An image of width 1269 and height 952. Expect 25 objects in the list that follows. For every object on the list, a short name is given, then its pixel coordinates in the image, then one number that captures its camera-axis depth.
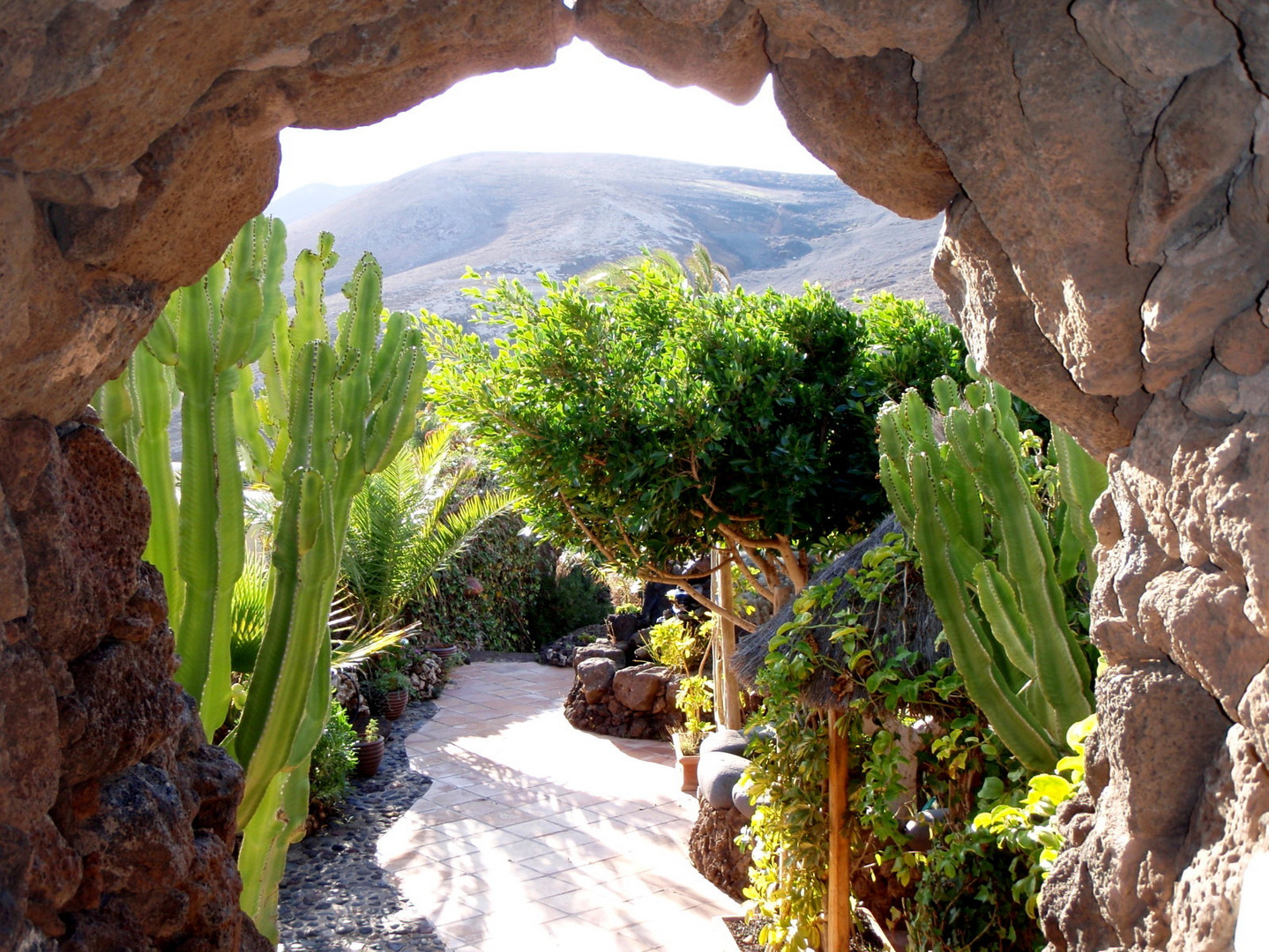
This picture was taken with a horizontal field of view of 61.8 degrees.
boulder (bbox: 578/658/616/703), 10.51
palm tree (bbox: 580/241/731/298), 8.56
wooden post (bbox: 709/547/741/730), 7.92
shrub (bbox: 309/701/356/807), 7.58
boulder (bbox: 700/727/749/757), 6.86
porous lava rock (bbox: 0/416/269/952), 1.80
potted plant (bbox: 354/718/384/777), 8.84
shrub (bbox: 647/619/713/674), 10.03
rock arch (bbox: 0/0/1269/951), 1.64
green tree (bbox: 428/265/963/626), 6.38
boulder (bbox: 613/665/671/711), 10.23
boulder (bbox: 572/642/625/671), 11.35
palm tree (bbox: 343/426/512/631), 11.11
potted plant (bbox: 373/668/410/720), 10.76
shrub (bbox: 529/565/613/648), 15.91
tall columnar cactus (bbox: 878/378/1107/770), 3.23
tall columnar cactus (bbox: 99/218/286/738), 3.36
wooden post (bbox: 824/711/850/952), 4.64
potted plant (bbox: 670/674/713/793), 8.44
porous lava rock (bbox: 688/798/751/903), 6.27
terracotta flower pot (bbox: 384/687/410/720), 10.74
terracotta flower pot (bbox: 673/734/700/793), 8.40
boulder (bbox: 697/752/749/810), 6.30
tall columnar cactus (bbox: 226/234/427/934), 3.67
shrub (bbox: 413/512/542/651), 14.01
